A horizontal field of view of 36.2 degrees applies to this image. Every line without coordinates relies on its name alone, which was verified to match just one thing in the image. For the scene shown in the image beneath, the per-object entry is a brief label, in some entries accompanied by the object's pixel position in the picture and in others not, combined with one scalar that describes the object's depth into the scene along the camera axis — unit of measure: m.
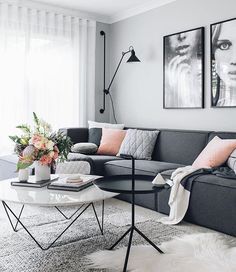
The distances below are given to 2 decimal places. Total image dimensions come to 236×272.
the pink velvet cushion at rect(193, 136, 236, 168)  3.24
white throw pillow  4.81
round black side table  2.19
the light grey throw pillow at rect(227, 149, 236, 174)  3.11
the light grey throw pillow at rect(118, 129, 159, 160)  4.17
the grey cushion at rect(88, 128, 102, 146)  4.70
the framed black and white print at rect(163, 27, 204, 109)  4.12
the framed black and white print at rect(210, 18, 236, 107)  3.74
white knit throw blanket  3.06
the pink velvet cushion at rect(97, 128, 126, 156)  4.46
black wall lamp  5.11
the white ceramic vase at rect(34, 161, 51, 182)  2.84
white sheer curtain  4.54
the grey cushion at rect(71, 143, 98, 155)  4.37
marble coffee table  2.28
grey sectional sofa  2.81
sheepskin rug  2.21
